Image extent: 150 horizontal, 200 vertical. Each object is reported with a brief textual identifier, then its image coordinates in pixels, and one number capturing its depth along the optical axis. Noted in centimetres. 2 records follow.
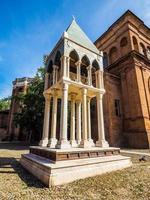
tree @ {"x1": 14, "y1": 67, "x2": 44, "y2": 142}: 1888
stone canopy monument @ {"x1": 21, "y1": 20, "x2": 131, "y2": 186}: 511
